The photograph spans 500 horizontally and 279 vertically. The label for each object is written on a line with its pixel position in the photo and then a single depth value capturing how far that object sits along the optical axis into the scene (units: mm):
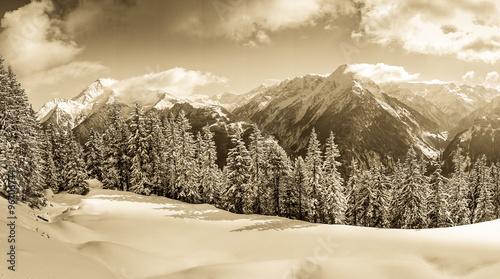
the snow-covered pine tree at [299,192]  38812
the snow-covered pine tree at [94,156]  56375
